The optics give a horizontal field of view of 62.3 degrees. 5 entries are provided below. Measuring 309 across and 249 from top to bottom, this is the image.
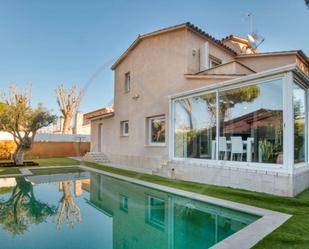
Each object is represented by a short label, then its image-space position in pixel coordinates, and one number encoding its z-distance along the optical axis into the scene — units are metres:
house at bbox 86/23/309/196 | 9.94
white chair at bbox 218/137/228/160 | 11.81
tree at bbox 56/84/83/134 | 36.75
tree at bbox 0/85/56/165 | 19.44
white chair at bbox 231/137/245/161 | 11.31
